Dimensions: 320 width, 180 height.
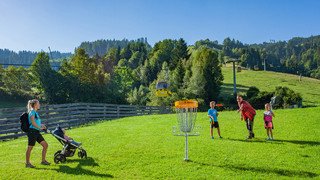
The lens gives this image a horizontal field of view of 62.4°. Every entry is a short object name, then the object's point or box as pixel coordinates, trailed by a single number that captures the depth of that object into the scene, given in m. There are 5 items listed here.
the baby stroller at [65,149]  9.89
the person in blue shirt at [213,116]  13.04
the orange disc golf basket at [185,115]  9.35
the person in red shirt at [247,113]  12.92
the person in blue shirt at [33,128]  9.43
